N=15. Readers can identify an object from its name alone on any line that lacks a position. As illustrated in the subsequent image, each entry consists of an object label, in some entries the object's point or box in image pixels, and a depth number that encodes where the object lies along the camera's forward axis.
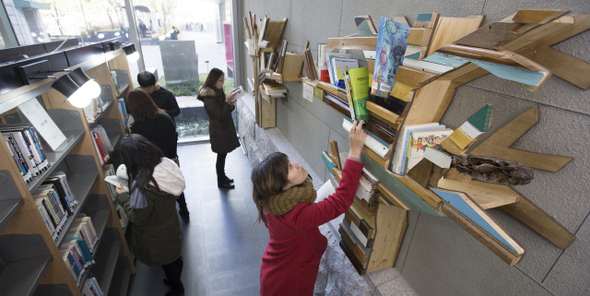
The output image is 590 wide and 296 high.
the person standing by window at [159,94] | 2.97
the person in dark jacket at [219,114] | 3.16
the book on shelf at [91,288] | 1.83
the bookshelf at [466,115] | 0.61
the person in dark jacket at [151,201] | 1.77
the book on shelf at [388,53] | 0.93
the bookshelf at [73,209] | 1.32
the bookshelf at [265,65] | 2.46
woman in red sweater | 1.23
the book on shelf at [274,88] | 2.99
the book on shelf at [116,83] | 3.18
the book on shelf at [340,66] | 1.37
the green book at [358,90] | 1.09
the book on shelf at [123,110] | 3.09
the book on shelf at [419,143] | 0.91
